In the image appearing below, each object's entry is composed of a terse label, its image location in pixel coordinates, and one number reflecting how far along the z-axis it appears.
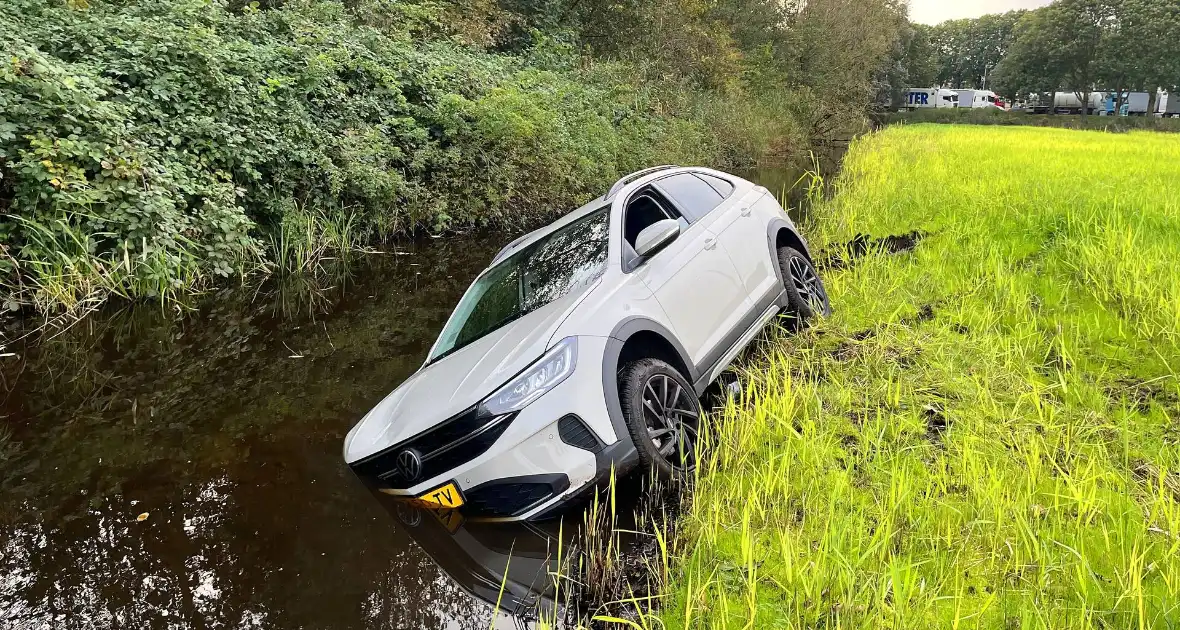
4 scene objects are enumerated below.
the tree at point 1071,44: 50.59
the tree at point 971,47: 82.88
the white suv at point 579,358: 2.91
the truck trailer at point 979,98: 66.66
